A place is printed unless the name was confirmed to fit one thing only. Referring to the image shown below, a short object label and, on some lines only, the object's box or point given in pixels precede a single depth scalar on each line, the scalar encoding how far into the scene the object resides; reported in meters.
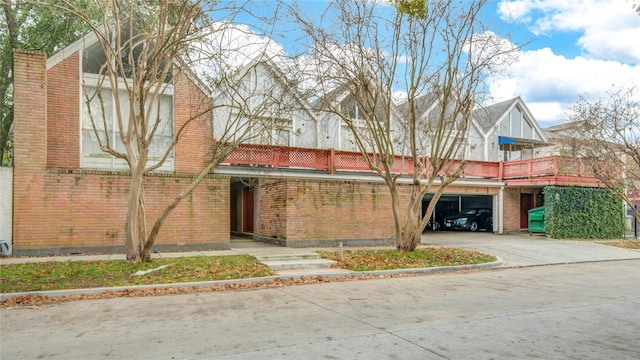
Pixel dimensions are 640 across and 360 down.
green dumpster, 21.73
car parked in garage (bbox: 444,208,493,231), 25.41
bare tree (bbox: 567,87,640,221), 19.30
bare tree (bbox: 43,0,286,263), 9.79
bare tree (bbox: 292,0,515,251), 12.43
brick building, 12.42
